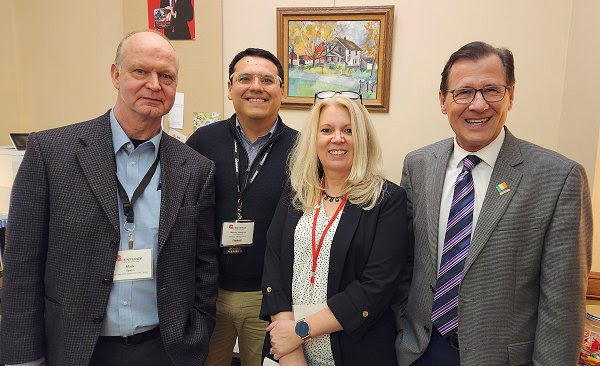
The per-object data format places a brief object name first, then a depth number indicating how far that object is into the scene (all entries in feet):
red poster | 10.30
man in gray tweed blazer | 4.56
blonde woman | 4.96
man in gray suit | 4.28
